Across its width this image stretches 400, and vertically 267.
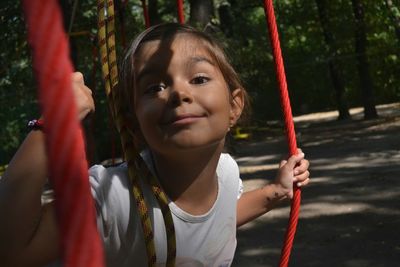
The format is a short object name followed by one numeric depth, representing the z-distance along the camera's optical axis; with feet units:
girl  3.71
